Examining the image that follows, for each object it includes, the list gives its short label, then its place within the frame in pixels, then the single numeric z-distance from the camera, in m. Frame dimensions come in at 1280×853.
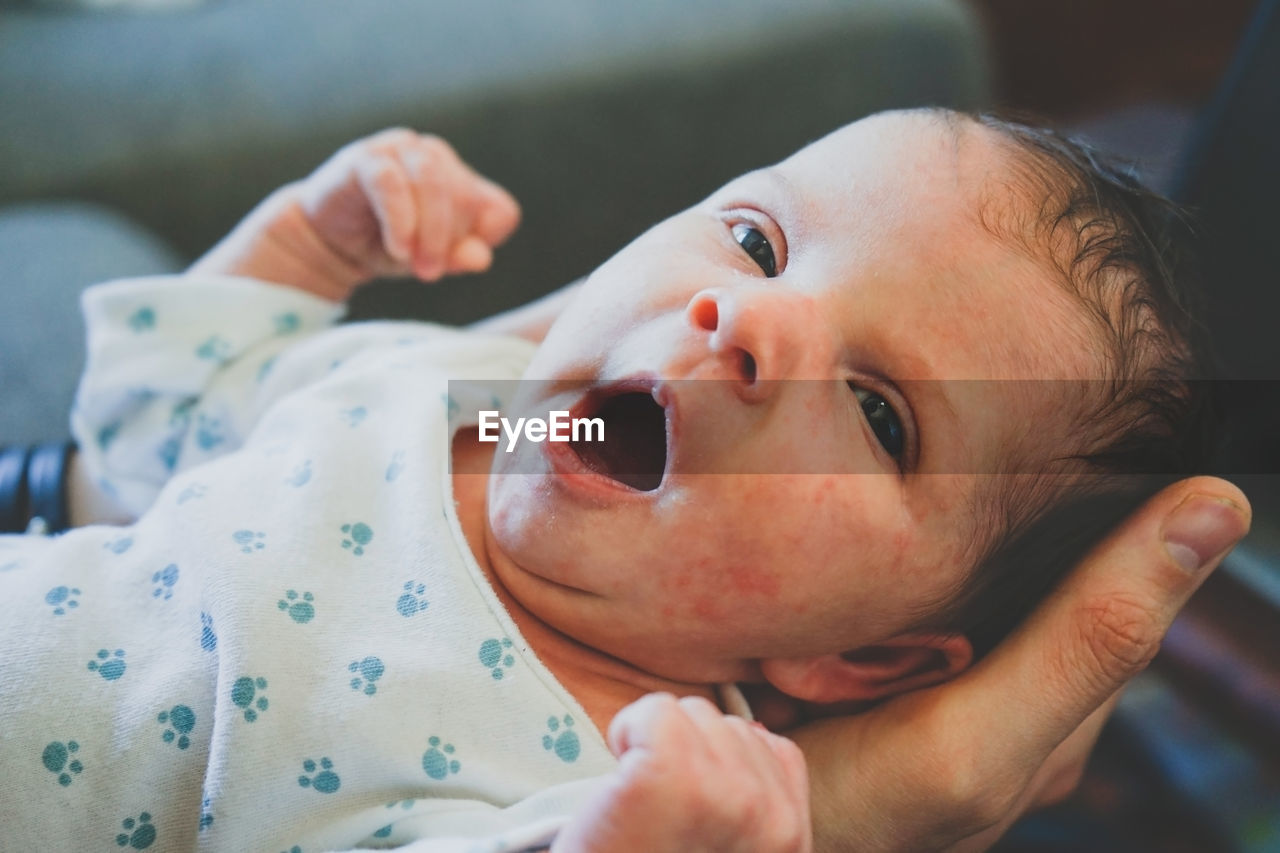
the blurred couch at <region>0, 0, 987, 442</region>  0.56
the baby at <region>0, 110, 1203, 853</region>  0.37
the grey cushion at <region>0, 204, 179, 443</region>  0.47
